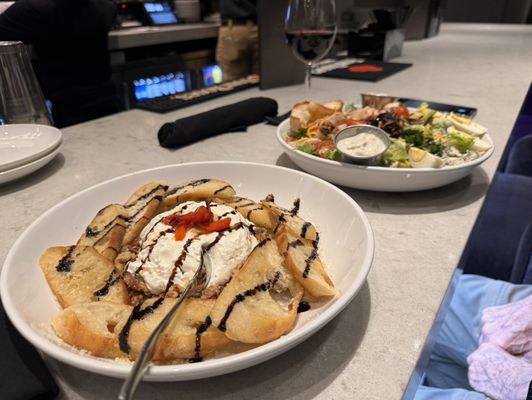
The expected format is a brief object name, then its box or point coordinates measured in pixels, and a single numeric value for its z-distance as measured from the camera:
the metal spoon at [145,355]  0.37
